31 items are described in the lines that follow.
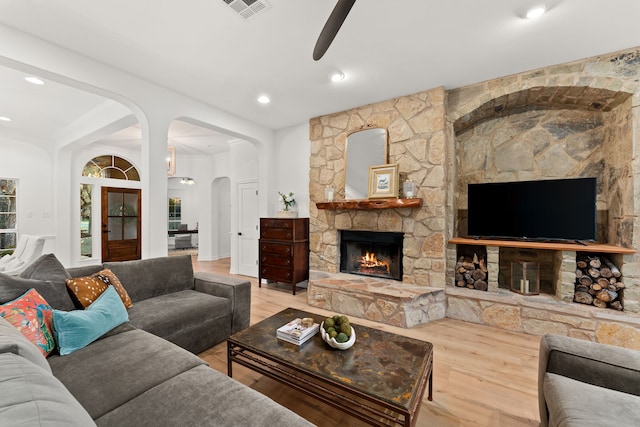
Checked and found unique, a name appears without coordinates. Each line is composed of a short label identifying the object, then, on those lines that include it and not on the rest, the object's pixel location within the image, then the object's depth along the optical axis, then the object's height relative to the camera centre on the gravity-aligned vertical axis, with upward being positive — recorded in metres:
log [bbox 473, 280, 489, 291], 3.20 -0.86
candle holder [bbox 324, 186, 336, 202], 3.94 +0.29
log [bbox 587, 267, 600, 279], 2.68 -0.59
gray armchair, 1.03 -0.76
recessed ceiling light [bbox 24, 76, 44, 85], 3.06 +1.53
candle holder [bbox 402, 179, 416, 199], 3.32 +0.30
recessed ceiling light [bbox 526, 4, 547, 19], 1.95 +1.50
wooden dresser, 4.11 -0.59
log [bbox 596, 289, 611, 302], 2.59 -0.79
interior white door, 5.35 -0.32
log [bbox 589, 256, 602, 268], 2.70 -0.49
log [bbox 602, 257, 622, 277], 2.58 -0.52
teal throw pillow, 1.52 -0.68
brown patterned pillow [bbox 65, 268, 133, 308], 1.92 -0.57
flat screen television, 2.77 +0.05
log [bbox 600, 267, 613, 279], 2.63 -0.57
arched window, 5.96 +1.02
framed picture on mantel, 3.46 +0.43
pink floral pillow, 1.44 -0.60
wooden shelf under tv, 2.52 -0.32
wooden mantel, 3.22 +0.12
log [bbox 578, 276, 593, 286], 2.73 -0.68
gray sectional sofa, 0.63 -0.79
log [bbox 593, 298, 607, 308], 2.62 -0.88
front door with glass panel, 6.21 -0.29
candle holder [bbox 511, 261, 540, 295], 3.04 -0.74
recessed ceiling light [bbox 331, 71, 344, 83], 2.89 +1.50
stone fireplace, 2.55 +0.64
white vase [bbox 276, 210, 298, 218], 4.36 -0.02
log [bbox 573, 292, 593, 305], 2.70 -0.85
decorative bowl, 1.64 -0.80
